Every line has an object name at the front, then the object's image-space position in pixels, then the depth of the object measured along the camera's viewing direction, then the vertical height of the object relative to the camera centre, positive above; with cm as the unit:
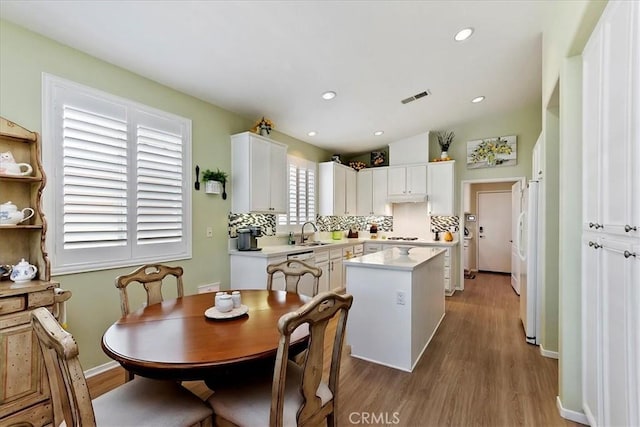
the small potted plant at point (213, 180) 347 +39
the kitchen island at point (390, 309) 269 -89
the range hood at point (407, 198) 560 +31
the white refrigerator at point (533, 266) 317 -54
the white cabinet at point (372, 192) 610 +47
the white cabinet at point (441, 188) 538 +49
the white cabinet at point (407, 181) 566 +64
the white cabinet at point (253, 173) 375 +53
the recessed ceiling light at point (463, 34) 279 +170
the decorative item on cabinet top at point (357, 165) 650 +106
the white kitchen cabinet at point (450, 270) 522 -97
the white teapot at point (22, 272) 196 -39
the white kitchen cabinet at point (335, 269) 495 -92
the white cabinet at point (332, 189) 564 +49
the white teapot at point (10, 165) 195 +31
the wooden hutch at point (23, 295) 178 -51
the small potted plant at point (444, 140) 561 +141
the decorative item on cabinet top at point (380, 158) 632 +118
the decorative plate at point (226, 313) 173 -58
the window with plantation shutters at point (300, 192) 498 +38
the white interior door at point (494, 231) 730 -41
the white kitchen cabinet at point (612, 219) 123 -2
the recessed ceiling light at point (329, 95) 367 +147
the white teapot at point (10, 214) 192 -1
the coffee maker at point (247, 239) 383 -32
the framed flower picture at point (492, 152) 527 +112
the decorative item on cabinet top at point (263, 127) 398 +116
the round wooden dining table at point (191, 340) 124 -60
